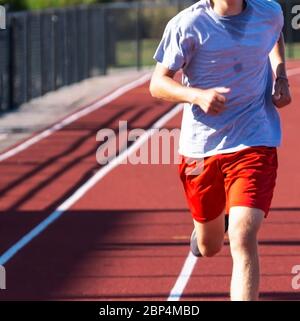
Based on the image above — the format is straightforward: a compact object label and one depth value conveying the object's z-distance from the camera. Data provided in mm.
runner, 14133
